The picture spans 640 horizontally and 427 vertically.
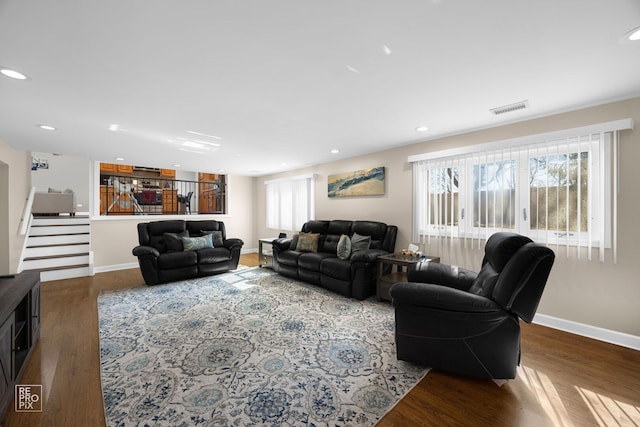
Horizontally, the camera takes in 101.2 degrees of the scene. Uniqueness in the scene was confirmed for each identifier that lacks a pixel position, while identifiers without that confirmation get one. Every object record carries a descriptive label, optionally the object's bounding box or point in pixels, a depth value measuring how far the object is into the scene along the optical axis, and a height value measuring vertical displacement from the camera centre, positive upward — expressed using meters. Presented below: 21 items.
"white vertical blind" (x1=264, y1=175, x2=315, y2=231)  5.84 +0.31
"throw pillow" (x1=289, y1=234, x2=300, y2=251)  4.90 -0.53
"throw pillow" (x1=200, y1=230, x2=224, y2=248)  5.17 -0.44
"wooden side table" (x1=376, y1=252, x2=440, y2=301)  3.40 -0.84
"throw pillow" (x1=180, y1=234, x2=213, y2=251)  4.75 -0.51
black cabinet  1.57 -0.84
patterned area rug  1.63 -1.20
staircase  4.61 -0.62
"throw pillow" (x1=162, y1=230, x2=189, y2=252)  4.69 -0.49
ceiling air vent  2.57 +1.08
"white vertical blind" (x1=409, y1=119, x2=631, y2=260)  2.54 +0.29
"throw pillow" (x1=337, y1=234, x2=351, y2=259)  3.98 -0.50
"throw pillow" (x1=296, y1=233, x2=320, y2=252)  4.68 -0.50
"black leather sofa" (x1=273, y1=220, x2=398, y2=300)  3.59 -0.67
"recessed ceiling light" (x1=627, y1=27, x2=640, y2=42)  1.53 +1.07
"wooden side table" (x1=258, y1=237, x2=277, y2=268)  5.37 -0.88
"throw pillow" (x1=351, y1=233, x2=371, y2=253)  4.03 -0.44
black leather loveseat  4.25 -0.63
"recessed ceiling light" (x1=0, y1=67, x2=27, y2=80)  1.92 +1.07
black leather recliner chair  1.68 -0.71
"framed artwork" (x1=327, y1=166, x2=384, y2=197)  4.46 +0.58
